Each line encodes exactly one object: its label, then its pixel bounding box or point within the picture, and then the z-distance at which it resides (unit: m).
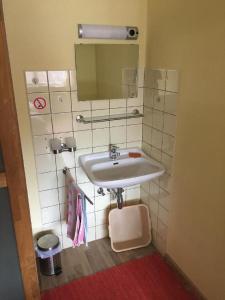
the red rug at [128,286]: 1.84
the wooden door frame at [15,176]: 1.16
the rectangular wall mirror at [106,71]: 1.88
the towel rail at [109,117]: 1.97
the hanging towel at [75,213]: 1.82
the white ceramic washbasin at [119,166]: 1.97
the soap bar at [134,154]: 2.18
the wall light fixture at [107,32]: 1.76
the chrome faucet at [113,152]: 2.09
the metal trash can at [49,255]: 1.98
